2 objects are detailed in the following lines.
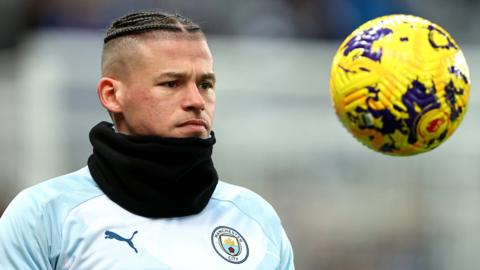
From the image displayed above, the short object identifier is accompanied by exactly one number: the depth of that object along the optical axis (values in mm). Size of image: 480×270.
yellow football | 7387
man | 7062
